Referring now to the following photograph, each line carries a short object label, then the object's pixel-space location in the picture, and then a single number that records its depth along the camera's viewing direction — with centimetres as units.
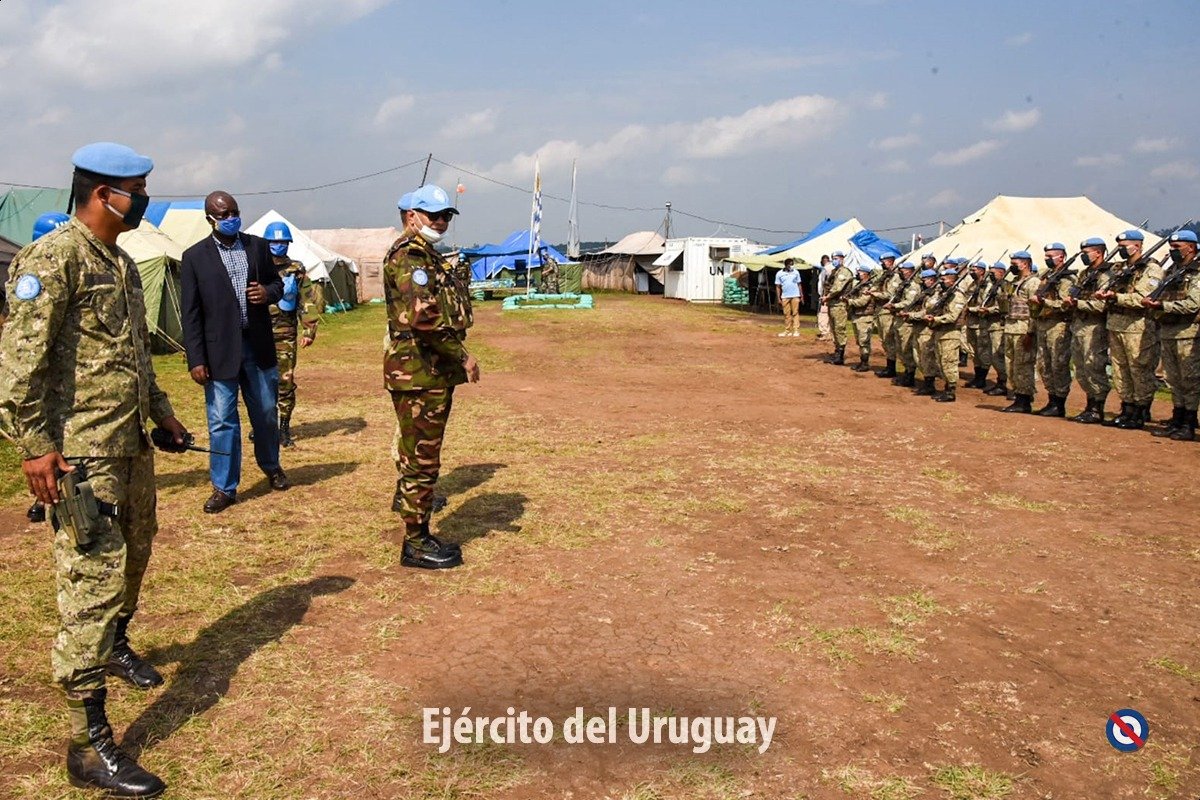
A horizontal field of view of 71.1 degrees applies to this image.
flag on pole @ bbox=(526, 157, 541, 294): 2708
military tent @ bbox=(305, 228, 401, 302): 3272
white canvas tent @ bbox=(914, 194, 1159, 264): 2000
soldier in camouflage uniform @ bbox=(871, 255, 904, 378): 1306
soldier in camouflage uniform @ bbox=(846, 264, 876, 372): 1416
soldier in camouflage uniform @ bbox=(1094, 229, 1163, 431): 885
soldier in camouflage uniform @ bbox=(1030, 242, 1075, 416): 1000
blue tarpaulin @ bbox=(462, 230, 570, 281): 4212
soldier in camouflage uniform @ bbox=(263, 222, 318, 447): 766
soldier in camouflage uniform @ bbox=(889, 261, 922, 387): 1223
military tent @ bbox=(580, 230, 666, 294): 4141
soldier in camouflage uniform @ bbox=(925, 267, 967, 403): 1130
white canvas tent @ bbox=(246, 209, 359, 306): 2570
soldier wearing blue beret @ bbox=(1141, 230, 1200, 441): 834
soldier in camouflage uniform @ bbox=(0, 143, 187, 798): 275
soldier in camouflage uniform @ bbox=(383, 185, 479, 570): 459
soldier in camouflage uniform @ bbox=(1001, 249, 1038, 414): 1036
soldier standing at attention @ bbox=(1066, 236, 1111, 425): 939
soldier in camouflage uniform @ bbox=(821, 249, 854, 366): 1535
